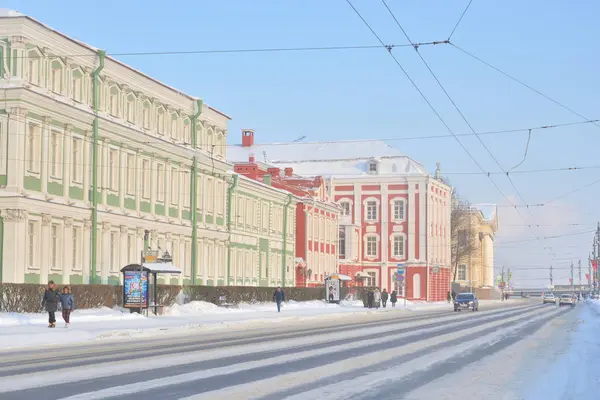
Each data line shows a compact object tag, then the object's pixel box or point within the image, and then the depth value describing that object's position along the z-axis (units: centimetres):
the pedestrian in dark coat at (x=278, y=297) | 5969
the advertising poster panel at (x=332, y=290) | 7862
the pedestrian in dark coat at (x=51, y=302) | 3447
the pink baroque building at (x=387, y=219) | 11369
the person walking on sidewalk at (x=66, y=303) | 3522
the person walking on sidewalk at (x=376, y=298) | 7969
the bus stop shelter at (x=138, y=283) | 4456
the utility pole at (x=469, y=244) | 14201
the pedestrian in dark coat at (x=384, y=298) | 8362
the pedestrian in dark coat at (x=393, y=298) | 8594
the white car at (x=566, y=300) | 11856
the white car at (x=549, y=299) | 13602
